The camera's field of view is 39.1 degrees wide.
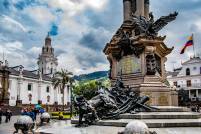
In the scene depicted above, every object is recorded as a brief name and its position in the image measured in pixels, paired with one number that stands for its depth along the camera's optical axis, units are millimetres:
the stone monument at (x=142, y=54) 14695
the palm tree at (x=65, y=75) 66938
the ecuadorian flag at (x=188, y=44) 32634
